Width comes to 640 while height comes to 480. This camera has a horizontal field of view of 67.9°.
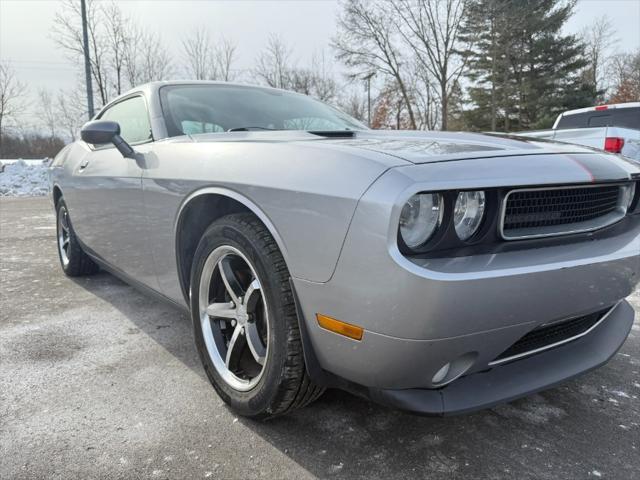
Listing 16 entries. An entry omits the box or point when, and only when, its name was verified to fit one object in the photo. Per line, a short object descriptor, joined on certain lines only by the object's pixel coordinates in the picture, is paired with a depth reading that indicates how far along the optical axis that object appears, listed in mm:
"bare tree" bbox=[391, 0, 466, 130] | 19266
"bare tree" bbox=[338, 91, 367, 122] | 29194
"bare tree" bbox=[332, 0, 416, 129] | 21156
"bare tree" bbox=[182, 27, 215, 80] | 18209
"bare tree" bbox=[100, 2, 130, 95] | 15086
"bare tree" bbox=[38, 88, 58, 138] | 31906
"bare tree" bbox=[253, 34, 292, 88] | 21656
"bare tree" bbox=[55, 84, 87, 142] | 27234
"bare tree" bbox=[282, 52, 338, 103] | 23297
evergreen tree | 24656
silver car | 1277
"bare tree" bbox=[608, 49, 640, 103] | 31414
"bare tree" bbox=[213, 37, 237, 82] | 18672
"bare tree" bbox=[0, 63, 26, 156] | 26000
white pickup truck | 6535
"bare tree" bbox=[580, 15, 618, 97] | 30834
